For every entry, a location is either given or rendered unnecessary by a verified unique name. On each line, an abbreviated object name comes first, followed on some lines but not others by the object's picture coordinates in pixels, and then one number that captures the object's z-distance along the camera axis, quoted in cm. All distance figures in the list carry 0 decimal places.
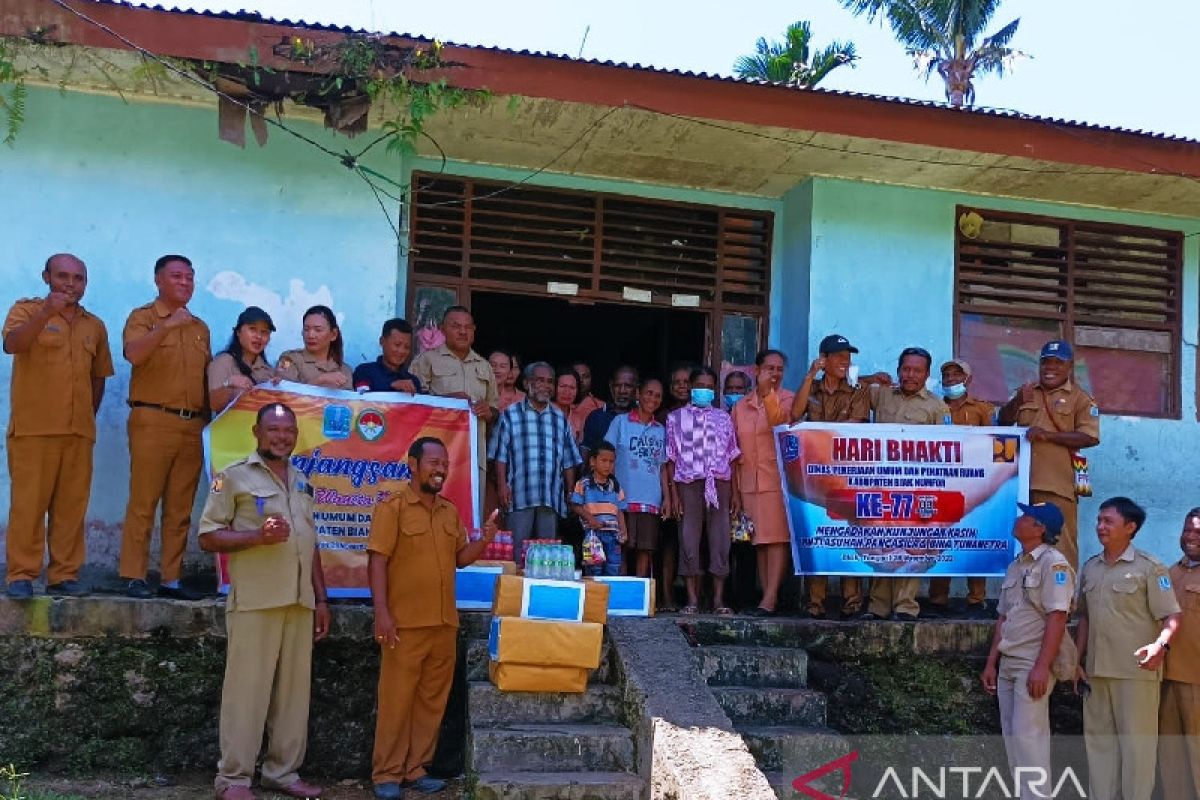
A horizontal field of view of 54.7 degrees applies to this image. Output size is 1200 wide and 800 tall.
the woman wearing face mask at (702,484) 709
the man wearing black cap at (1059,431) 717
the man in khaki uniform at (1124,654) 614
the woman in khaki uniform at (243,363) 616
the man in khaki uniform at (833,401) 711
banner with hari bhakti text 701
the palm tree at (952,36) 2139
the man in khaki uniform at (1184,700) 621
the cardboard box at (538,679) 553
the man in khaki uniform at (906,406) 711
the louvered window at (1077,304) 865
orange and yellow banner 644
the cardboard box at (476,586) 607
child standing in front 698
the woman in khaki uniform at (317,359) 662
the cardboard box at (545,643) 548
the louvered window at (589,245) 820
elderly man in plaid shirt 695
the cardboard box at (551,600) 557
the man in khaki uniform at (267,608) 522
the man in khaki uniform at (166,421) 603
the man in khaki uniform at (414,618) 552
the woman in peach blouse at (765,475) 713
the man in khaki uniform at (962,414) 747
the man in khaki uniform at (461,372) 704
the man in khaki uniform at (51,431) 579
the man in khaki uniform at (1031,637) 590
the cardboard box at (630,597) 616
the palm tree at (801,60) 2122
